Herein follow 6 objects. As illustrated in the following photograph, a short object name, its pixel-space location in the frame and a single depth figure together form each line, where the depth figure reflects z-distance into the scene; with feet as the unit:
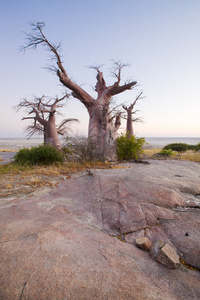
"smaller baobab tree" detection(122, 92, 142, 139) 47.03
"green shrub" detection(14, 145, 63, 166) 24.09
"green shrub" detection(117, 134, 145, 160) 29.91
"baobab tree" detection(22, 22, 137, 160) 26.89
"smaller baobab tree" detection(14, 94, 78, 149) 44.37
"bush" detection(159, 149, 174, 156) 36.97
